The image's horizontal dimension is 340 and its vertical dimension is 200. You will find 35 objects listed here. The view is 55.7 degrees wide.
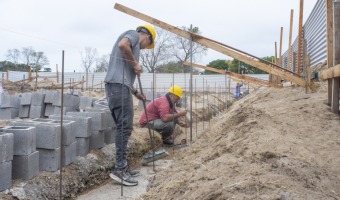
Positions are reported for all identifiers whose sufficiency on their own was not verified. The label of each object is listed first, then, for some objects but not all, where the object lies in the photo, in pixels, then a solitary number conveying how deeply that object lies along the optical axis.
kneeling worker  5.67
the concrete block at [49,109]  8.91
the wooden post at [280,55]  11.11
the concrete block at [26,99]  9.17
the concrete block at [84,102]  8.28
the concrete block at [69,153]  3.61
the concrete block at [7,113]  9.48
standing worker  3.58
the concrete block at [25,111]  9.30
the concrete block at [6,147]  2.80
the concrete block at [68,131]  3.56
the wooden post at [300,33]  6.99
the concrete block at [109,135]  4.88
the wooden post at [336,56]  3.57
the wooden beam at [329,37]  3.87
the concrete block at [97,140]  4.41
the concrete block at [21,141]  3.07
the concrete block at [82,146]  4.05
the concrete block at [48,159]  3.39
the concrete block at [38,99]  9.00
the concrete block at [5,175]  2.80
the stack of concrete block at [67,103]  8.03
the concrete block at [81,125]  4.06
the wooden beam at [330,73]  3.32
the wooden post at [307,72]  5.34
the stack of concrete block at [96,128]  4.41
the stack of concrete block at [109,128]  4.77
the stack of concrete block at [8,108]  9.46
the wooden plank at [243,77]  7.17
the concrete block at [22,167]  3.07
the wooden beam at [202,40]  4.39
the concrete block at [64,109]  7.80
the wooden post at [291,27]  9.64
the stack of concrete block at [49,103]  8.84
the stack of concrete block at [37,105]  9.01
